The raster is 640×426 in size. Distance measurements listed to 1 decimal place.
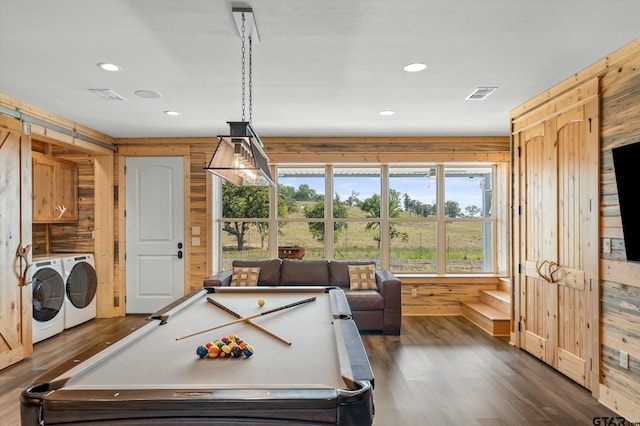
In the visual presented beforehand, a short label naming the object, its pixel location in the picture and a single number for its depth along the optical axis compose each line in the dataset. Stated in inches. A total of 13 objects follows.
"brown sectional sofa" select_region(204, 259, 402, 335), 178.1
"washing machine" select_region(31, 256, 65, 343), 165.5
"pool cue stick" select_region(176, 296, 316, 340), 83.9
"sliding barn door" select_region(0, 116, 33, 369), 139.4
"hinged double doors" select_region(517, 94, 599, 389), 117.4
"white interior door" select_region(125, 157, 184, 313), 218.4
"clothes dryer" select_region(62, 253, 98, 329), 188.1
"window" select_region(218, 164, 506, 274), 228.4
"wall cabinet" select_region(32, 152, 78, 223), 188.2
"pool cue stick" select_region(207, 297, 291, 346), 78.6
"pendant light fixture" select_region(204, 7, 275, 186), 87.1
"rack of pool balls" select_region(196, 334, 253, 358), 67.5
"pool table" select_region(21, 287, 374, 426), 49.6
